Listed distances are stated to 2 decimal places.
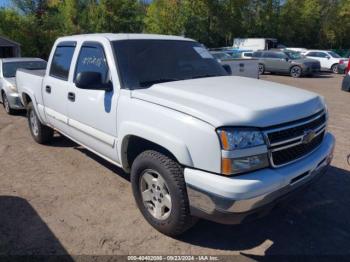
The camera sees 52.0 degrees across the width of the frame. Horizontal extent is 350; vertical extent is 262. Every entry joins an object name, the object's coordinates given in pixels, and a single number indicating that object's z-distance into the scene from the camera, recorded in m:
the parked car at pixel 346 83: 14.06
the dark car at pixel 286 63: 21.73
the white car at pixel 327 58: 25.16
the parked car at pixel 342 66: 23.75
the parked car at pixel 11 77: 9.16
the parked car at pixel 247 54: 24.83
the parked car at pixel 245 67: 13.83
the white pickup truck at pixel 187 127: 2.84
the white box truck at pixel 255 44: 33.94
